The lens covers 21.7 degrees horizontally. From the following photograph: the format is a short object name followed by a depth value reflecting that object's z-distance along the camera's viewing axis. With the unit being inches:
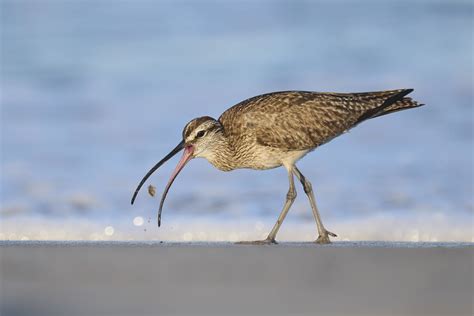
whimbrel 434.6
